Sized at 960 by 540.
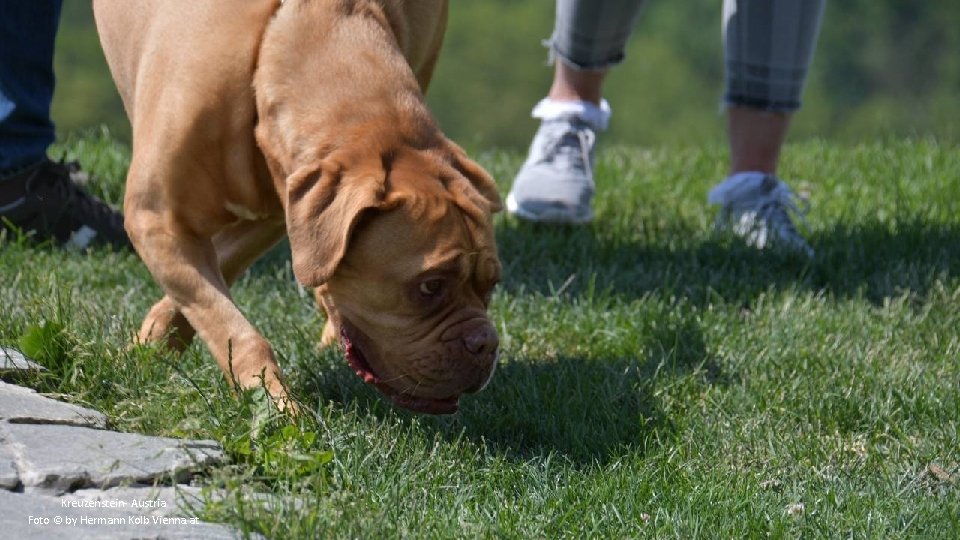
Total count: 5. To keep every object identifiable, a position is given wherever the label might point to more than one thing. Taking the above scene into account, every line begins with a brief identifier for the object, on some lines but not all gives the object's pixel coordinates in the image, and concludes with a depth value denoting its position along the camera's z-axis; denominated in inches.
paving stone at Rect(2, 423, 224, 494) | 211.5
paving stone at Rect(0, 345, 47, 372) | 250.2
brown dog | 232.8
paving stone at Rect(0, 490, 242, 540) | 192.1
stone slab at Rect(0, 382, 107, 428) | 231.0
